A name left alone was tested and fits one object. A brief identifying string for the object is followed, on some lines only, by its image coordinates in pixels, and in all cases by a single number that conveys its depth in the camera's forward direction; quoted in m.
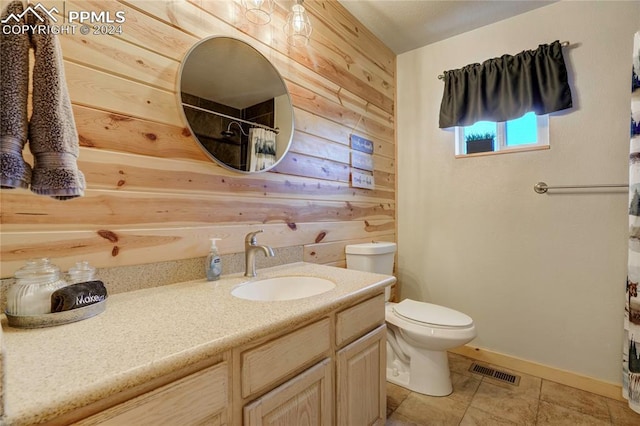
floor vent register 1.90
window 2.00
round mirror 1.21
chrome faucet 1.28
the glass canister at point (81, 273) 0.85
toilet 1.62
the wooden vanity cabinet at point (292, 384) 0.61
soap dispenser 1.17
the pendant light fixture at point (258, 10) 1.39
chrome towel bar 1.73
